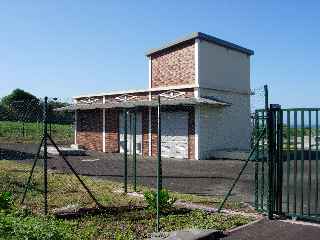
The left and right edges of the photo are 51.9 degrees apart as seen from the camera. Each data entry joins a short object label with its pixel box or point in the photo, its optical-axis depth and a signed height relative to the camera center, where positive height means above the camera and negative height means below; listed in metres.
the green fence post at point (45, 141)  6.53 -0.31
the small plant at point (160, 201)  6.71 -1.53
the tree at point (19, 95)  44.31 +4.26
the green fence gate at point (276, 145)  6.30 -0.38
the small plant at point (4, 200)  6.10 -1.38
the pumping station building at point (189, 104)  16.66 +1.19
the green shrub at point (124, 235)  5.29 -1.81
